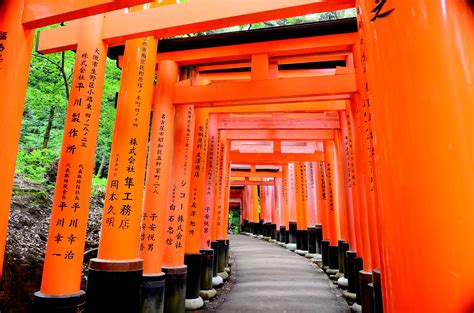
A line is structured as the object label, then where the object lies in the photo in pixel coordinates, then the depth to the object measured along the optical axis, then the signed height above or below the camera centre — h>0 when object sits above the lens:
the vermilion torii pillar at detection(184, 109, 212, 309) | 6.52 +0.19
